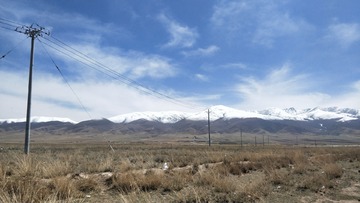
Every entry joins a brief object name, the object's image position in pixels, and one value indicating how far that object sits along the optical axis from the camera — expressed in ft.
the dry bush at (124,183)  25.61
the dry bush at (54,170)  26.07
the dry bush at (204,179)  29.27
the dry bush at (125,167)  32.81
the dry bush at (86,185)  24.90
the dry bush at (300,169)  39.27
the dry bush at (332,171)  35.42
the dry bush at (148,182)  26.78
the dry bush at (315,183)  28.35
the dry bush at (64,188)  21.35
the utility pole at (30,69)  50.01
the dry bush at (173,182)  26.89
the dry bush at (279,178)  31.09
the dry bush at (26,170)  24.17
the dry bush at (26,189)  18.75
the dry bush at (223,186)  25.82
